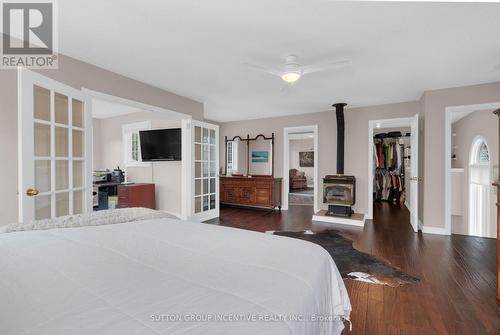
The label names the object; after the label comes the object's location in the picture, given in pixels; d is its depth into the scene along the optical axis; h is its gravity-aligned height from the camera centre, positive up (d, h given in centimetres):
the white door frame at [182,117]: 311 +84
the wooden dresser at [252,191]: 563 -63
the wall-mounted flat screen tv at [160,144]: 482 +42
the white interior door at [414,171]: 392 -9
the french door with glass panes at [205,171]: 458 -12
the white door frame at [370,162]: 488 +6
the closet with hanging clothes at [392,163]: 672 +6
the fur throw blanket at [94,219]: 139 -34
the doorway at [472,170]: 374 -10
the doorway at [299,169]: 597 -15
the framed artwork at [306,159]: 1059 +27
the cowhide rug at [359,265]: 232 -108
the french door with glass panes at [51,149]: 198 +14
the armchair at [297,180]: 955 -62
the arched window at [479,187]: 462 -44
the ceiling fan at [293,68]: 250 +103
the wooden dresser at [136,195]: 465 -60
